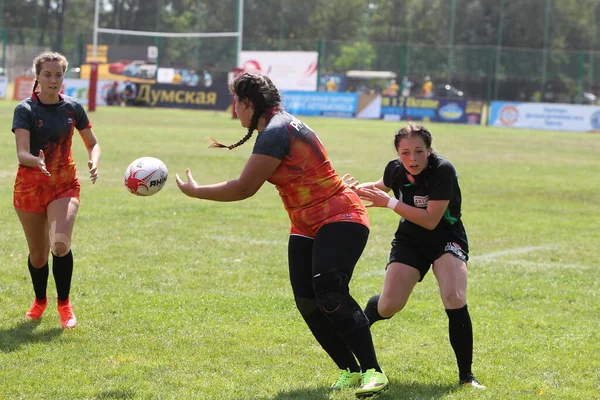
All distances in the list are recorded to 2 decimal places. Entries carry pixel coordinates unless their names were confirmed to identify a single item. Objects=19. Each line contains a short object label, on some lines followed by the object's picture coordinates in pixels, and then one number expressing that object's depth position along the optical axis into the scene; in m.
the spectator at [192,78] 51.59
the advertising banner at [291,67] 49.72
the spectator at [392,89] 49.51
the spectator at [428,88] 49.88
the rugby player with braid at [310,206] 5.12
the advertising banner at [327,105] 44.56
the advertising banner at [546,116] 39.72
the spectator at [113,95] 45.62
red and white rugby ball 5.78
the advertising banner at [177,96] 46.12
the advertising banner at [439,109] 42.28
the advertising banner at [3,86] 46.16
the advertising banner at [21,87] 44.38
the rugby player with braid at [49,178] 6.70
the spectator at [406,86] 49.86
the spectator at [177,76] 51.44
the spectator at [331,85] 50.78
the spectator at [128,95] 46.09
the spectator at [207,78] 50.26
